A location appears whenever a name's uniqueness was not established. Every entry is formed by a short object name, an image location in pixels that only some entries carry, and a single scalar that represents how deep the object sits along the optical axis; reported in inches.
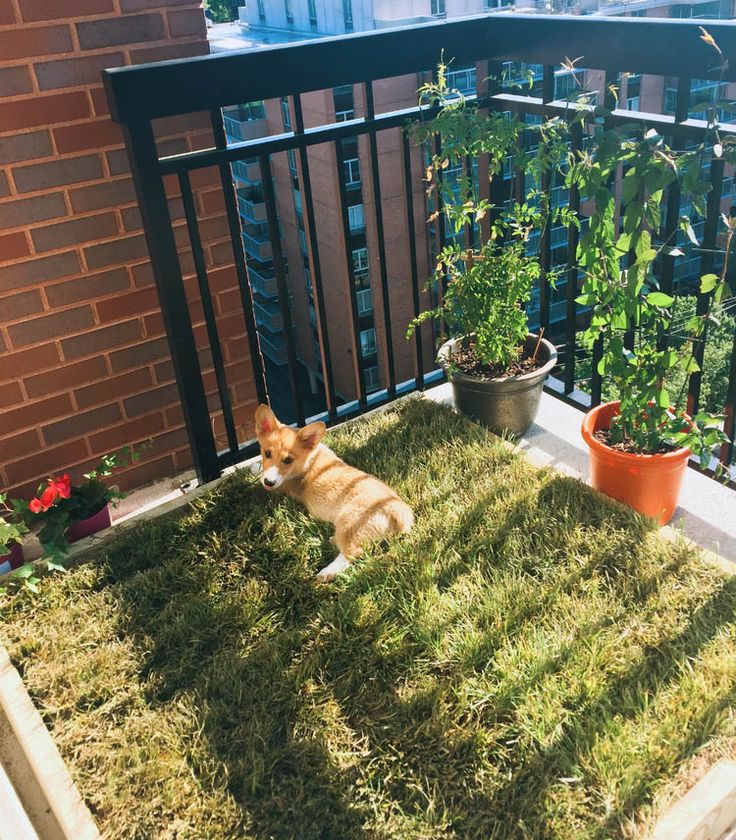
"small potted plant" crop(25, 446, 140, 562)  85.9
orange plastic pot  80.1
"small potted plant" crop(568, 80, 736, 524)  71.1
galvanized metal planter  95.5
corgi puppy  80.2
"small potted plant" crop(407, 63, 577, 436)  89.8
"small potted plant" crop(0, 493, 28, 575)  81.4
